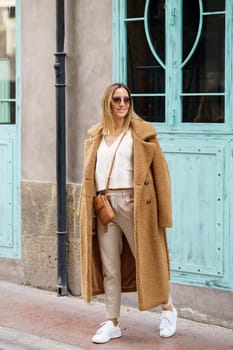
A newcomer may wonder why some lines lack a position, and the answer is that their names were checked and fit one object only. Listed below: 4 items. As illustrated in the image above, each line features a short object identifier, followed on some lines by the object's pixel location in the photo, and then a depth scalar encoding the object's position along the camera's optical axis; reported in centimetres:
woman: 627
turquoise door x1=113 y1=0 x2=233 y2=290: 684
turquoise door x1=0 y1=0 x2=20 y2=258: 858
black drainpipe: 790
